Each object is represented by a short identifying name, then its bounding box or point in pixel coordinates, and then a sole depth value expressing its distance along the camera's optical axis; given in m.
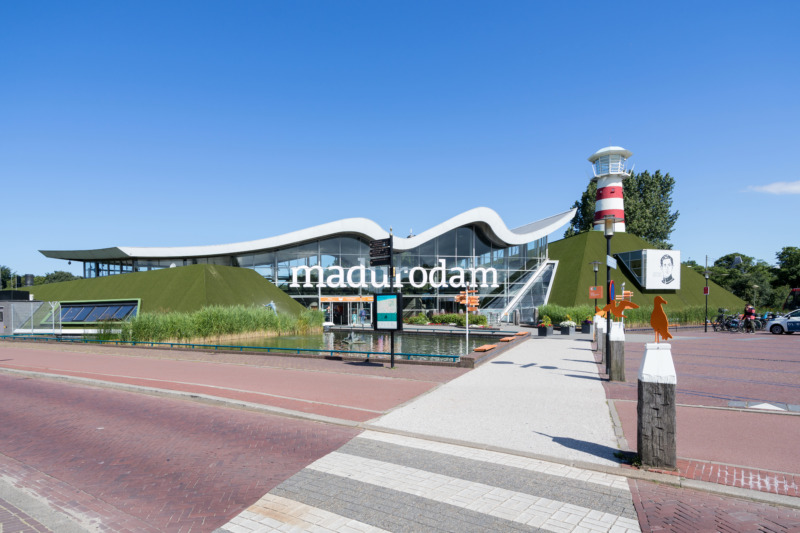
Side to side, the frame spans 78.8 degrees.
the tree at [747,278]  59.56
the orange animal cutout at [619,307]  10.79
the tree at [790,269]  61.81
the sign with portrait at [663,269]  42.78
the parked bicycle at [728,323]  31.22
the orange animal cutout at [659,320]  6.60
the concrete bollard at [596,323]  19.87
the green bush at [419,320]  37.88
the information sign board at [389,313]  14.59
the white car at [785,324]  28.27
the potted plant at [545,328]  27.64
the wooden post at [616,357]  11.80
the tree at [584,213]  69.31
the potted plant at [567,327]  28.61
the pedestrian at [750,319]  30.17
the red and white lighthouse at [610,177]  51.75
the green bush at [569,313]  34.09
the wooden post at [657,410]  5.66
